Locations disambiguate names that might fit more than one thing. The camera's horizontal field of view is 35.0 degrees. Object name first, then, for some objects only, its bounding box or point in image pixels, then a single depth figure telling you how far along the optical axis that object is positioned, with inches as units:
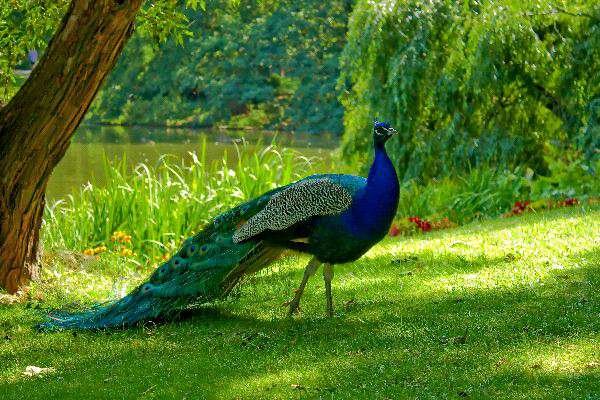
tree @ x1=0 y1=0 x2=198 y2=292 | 259.8
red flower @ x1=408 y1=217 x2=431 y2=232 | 412.8
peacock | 224.8
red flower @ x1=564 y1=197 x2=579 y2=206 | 408.2
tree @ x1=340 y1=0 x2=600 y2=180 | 479.8
